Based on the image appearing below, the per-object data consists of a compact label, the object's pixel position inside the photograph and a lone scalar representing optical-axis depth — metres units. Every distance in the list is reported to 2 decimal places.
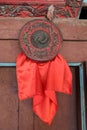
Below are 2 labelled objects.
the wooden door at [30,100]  1.23
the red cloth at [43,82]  1.13
